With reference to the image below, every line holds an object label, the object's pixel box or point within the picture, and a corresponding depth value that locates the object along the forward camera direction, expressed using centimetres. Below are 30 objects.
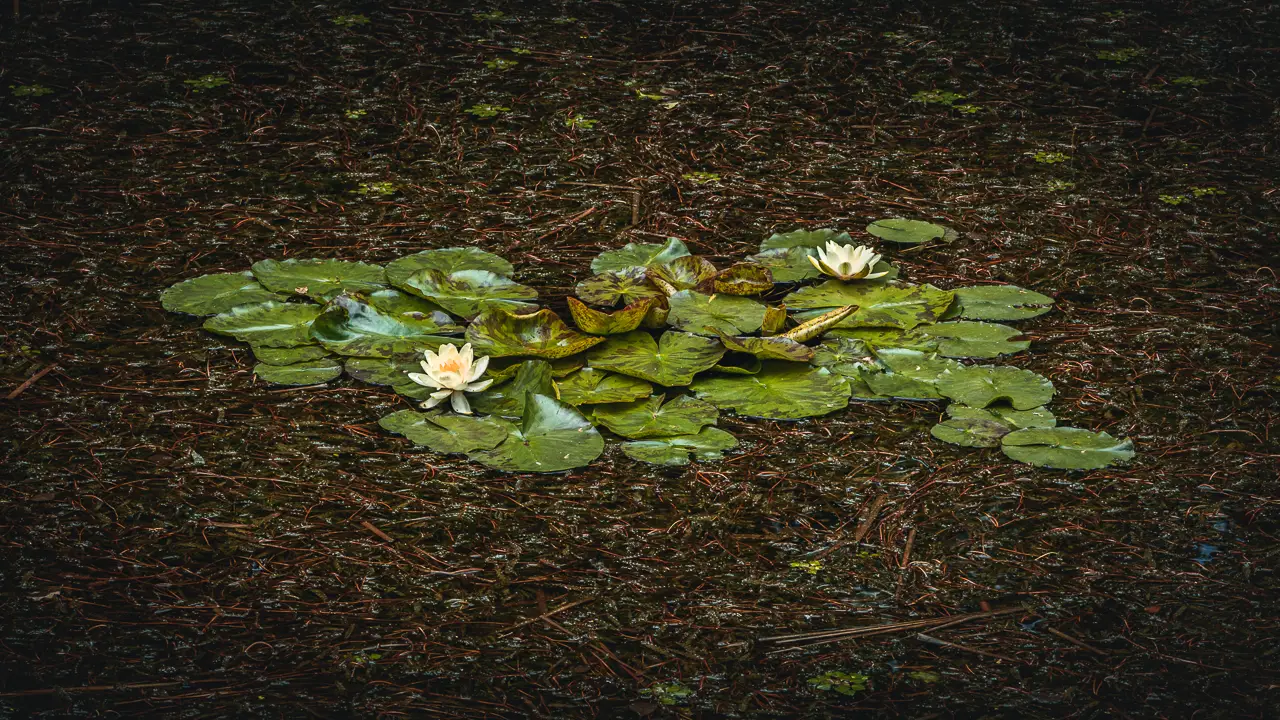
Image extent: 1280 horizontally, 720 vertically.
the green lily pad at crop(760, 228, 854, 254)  655
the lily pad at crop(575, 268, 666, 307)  592
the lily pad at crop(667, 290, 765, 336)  573
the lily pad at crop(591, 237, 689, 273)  627
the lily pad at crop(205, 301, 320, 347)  577
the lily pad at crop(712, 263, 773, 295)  603
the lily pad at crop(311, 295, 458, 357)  569
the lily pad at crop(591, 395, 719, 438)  514
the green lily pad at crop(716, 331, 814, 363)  547
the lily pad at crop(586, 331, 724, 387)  536
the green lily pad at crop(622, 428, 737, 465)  501
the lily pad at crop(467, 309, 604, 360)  547
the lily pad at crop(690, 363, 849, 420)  534
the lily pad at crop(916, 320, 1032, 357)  569
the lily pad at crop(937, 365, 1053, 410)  536
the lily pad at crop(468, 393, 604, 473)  495
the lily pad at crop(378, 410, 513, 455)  502
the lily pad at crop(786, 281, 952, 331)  592
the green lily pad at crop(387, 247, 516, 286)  622
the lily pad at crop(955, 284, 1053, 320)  603
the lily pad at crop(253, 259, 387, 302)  606
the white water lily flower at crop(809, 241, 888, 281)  615
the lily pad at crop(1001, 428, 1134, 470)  503
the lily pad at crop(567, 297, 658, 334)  554
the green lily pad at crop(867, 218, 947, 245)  677
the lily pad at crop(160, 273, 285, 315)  598
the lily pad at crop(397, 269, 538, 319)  595
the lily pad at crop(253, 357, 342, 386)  549
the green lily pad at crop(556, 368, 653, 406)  527
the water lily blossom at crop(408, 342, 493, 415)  519
